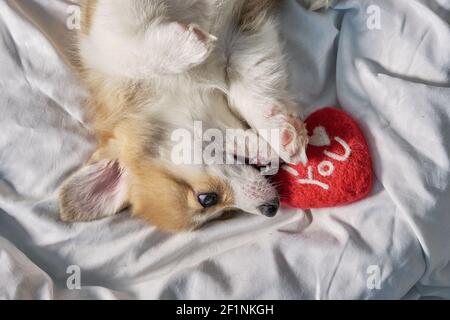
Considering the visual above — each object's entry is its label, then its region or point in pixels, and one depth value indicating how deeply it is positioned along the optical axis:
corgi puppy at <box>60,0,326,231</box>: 0.78
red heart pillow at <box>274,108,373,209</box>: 0.78
